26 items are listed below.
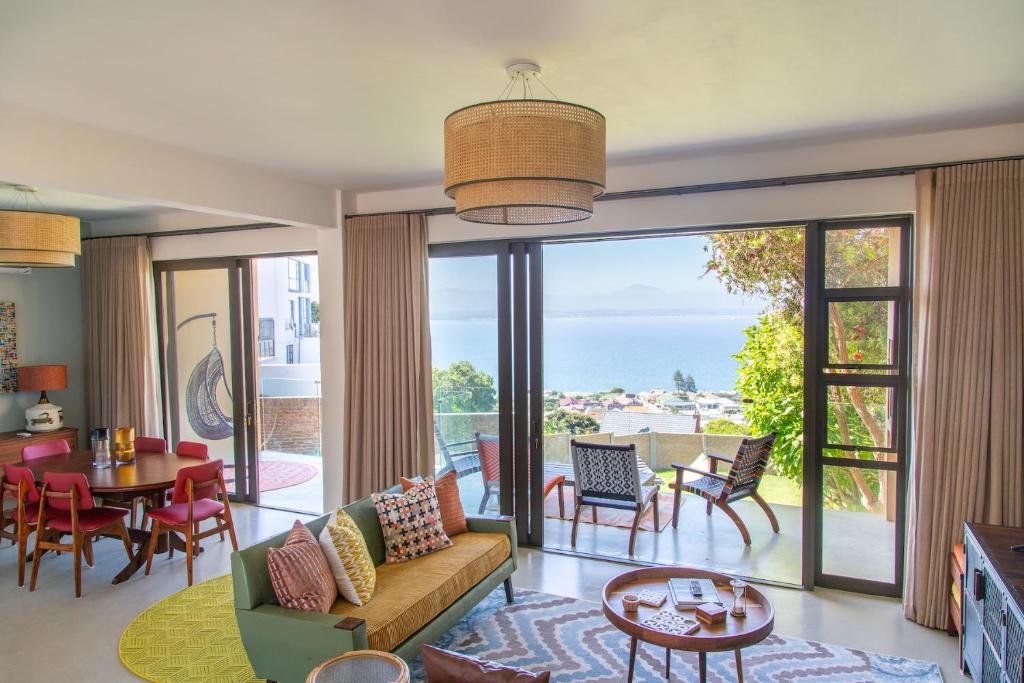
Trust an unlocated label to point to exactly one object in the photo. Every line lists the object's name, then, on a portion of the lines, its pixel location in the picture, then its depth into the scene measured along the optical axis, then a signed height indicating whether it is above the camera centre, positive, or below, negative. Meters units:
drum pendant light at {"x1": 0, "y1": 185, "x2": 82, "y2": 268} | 4.34 +0.48
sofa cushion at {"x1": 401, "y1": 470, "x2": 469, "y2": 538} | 4.04 -1.22
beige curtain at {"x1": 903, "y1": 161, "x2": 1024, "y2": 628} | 3.54 -0.33
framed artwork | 6.09 -0.37
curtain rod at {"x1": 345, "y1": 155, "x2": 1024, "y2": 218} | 3.79 +0.75
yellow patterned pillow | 3.09 -1.21
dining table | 4.38 -1.16
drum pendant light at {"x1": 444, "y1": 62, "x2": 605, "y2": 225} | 2.36 +0.55
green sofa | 2.70 -1.38
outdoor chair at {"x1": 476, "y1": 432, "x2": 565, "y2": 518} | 5.05 -1.25
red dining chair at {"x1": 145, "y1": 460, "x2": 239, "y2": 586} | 4.43 -1.39
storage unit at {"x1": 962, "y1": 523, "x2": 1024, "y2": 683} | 2.41 -1.23
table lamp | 5.99 -0.72
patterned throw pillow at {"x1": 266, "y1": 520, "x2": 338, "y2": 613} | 2.87 -1.19
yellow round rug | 3.34 -1.83
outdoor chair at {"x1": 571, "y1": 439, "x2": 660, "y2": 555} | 4.68 -1.26
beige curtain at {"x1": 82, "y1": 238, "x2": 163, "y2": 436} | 6.34 -0.22
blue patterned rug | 3.22 -1.81
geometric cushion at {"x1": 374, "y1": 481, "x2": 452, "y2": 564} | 3.68 -1.23
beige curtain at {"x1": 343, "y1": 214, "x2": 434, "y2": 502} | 5.11 -0.37
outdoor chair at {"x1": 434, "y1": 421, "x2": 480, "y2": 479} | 5.21 -1.22
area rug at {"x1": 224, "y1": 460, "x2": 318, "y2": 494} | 6.68 -1.81
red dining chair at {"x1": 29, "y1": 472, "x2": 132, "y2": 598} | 4.25 -1.39
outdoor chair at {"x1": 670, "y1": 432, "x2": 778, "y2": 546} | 4.66 -1.30
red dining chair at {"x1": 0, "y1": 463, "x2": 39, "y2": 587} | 4.43 -1.30
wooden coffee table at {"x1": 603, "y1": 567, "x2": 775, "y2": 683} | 2.73 -1.39
